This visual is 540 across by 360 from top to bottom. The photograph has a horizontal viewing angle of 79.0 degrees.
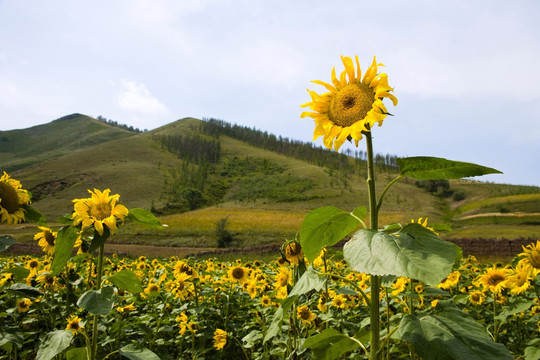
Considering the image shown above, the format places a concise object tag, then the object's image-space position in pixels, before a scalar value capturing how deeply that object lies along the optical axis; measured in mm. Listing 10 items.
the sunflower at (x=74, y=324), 3056
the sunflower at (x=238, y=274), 4551
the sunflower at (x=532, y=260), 2313
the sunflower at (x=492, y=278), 3373
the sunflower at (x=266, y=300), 3927
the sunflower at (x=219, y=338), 3525
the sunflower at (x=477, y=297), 3800
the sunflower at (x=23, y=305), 3844
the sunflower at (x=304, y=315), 3049
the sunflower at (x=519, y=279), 2389
